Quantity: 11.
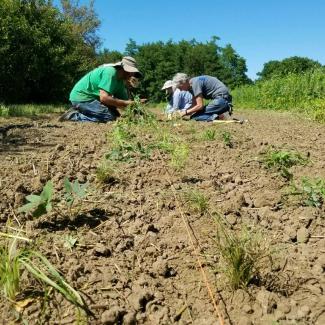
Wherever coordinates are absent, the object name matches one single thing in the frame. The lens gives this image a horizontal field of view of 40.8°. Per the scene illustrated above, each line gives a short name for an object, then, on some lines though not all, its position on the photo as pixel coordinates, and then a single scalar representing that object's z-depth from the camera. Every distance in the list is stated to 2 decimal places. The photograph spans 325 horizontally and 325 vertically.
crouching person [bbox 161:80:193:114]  7.55
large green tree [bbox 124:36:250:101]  31.88
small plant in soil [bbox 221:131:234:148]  4.25
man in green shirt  5.94
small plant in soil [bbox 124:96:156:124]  4.54
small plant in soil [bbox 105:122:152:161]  3.46
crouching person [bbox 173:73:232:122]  7.16
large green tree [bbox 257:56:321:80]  49.00
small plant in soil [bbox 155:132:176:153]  3.72
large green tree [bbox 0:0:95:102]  13.04
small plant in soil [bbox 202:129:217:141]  4.50
